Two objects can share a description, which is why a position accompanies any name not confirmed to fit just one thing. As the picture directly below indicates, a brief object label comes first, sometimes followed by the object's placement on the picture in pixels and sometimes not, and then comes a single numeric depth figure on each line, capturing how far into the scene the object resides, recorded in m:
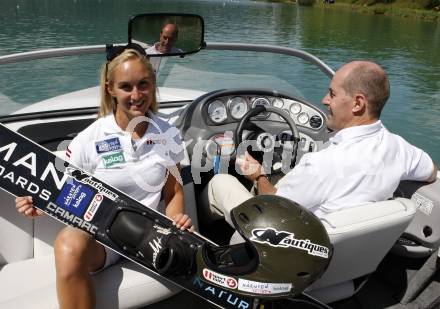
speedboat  1.65
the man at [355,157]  1.67
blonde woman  1.81
